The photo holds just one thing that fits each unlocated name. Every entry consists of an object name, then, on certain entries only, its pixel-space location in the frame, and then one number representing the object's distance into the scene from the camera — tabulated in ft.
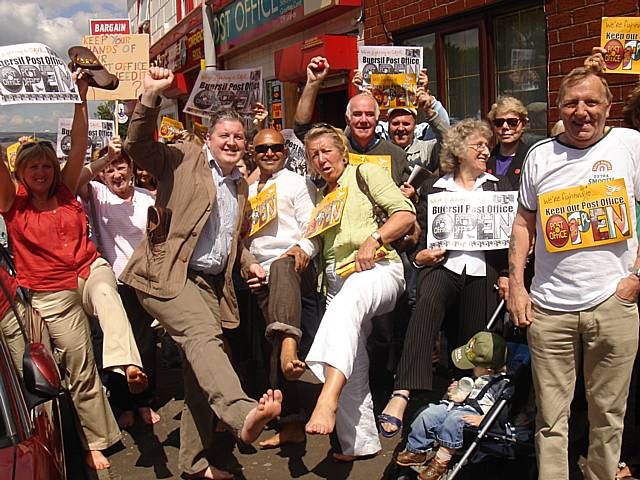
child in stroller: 12.50
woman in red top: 14.57
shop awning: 35.42
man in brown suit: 12.93
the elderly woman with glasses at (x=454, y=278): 14.28
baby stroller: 12.24
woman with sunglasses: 16.48
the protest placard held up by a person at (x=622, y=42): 16.06
